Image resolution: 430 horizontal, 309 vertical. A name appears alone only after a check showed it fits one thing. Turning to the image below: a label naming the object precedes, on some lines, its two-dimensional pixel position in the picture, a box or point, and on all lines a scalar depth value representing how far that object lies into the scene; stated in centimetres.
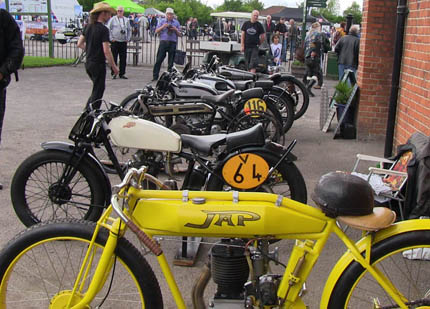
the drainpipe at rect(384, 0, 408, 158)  625
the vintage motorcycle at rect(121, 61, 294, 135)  679
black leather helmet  245
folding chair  425
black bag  1474
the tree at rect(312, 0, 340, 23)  6569
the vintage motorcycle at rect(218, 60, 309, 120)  924
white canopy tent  4847
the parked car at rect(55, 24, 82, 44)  2717
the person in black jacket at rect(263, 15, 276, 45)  2043
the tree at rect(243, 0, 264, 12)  6894
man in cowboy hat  816
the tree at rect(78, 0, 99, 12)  5318
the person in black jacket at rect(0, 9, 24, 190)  540
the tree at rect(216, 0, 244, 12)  6731
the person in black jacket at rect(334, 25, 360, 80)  1191
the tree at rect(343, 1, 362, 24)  8160
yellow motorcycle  246
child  1825
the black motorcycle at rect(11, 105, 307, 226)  413
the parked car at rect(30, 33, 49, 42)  3025
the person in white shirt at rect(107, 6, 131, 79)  1497
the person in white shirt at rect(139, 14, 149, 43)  3003
